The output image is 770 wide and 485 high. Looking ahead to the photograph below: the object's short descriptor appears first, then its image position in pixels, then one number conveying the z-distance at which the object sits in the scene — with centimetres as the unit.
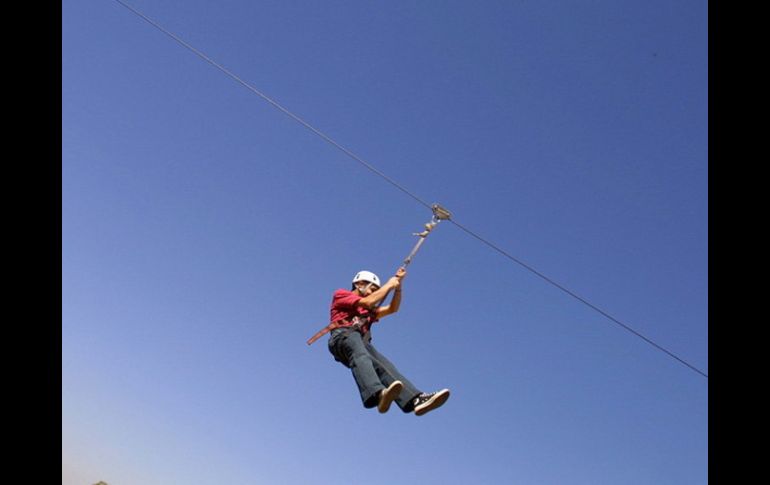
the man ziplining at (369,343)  538
